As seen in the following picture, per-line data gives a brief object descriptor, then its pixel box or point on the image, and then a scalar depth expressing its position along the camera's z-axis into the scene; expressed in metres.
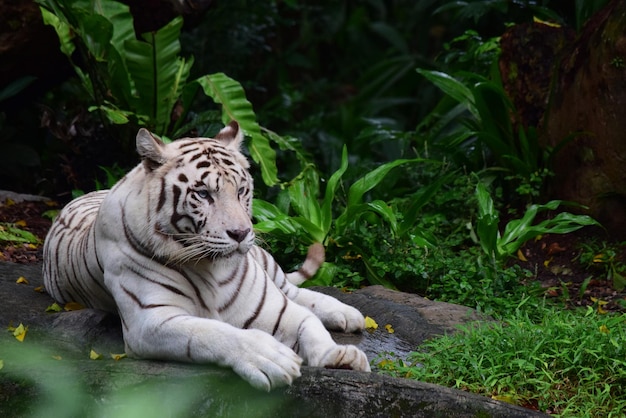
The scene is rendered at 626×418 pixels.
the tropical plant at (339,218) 12.46
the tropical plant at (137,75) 14.05
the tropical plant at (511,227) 12.24
